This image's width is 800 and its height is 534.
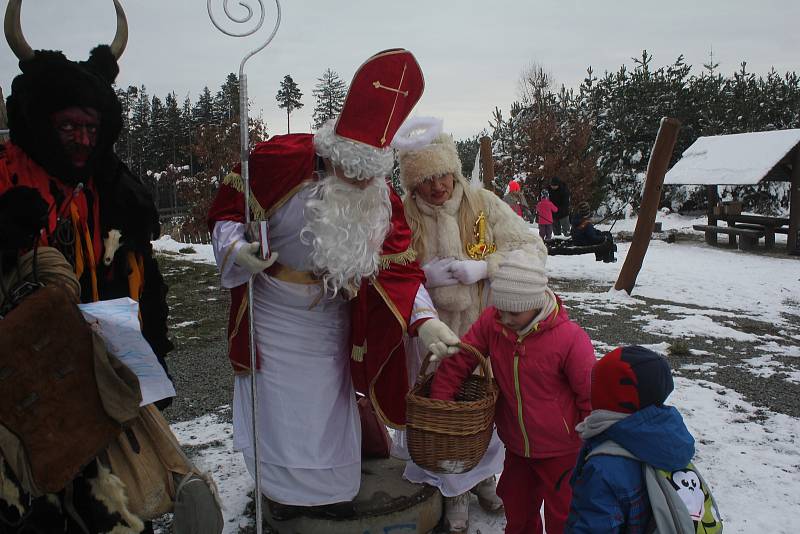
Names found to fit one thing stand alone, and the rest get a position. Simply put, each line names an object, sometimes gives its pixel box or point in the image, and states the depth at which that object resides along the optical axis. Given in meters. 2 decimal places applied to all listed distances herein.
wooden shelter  13.18
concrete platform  2.86
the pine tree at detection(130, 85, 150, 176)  38.72
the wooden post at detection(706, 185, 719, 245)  15.35
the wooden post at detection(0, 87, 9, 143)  2.56
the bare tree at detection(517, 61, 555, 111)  25.91
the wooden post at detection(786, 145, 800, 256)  12.81
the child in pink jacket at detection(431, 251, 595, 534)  2.48
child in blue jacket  1.80
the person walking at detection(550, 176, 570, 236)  15.54
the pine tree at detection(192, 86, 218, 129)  36.08
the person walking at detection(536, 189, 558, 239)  14.13
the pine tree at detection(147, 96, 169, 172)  37.56
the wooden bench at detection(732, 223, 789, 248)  13.72
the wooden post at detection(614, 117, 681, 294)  7.87
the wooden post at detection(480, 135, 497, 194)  7.63
